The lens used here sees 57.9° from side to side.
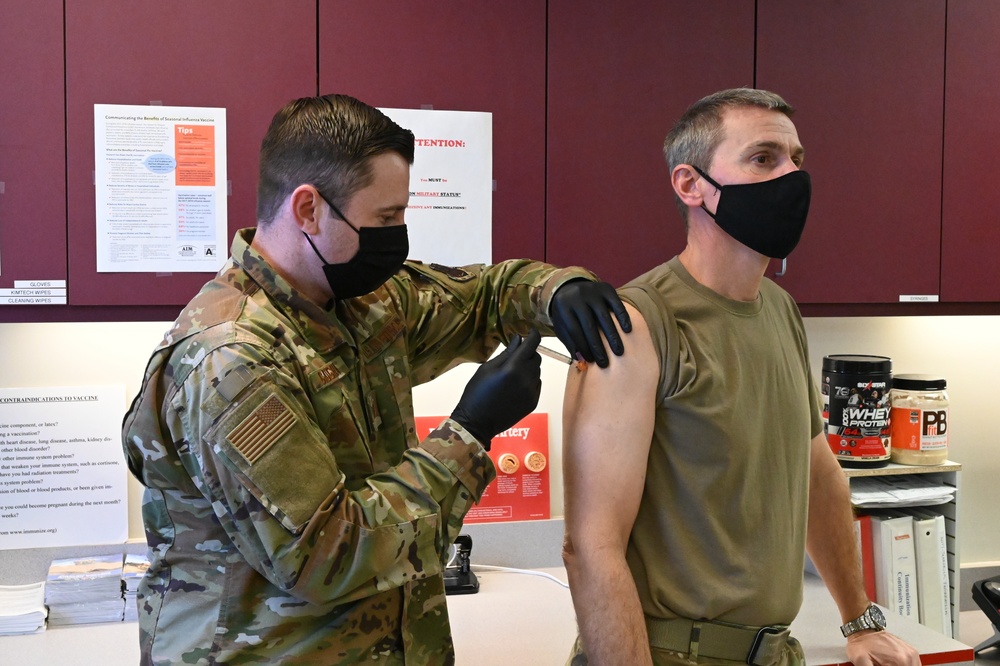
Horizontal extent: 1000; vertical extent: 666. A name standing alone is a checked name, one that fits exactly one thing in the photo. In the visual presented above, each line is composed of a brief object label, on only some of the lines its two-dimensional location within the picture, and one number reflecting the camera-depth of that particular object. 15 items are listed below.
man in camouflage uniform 1.06
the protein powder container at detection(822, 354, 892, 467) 2.42
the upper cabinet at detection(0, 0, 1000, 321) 1.90
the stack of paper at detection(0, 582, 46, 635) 2.08
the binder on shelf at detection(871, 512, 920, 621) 2.42
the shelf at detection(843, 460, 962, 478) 2.42
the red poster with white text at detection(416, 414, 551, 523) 2.52
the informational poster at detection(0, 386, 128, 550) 2.25
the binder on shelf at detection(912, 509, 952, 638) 2.46
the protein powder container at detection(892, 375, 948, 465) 2.50
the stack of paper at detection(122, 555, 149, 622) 2.14
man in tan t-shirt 1.36
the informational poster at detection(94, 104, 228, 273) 1.93
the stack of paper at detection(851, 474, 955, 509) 2.39
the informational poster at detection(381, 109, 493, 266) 2.09
